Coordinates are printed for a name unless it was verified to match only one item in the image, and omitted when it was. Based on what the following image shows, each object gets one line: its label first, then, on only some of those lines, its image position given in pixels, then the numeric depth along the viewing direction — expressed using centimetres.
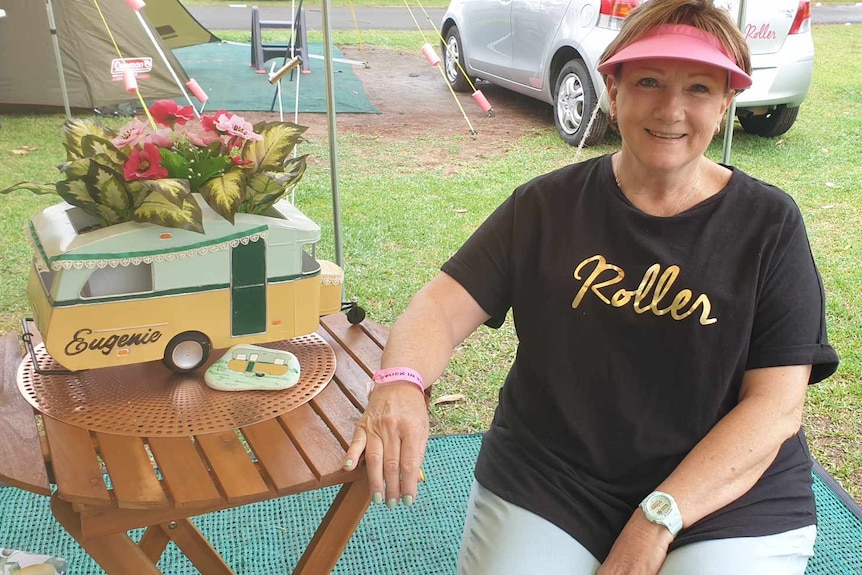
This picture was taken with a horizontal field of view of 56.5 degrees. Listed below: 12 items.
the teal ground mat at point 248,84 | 647
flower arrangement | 144
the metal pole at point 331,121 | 224
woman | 133
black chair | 698
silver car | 501
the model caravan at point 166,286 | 143
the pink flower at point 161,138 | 151
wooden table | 124
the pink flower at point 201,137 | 154
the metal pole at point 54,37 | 301
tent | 564
